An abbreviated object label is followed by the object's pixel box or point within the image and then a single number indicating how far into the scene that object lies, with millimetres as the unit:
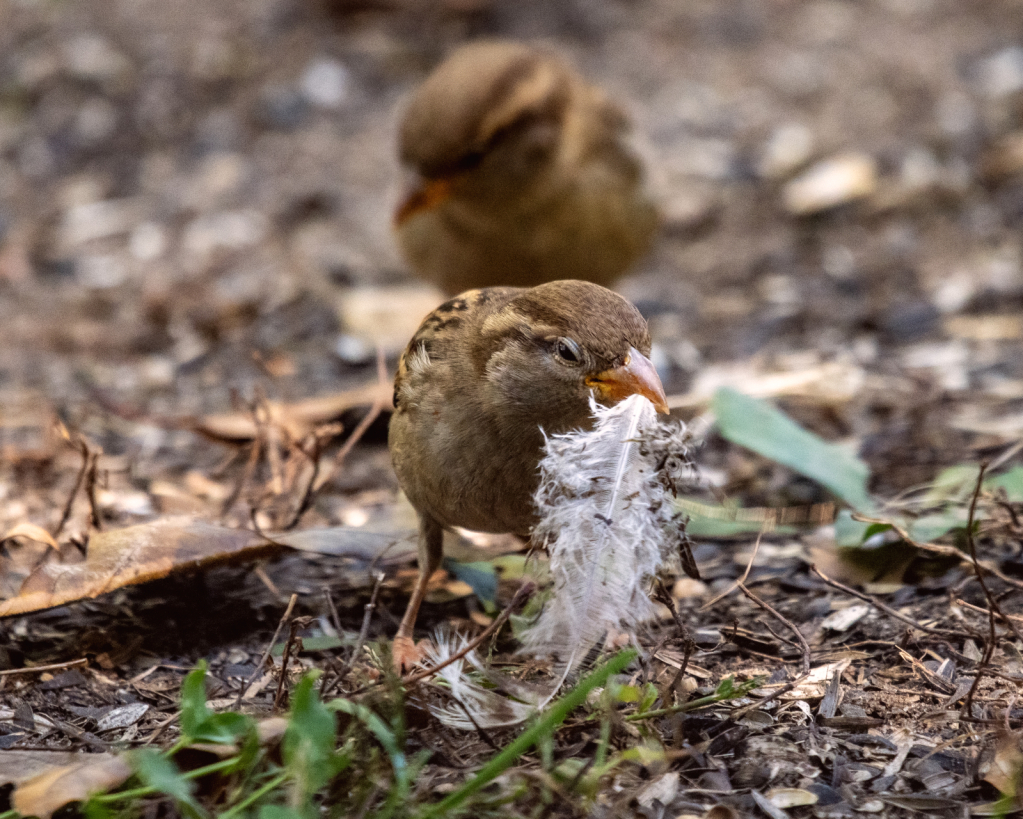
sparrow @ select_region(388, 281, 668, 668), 5980
